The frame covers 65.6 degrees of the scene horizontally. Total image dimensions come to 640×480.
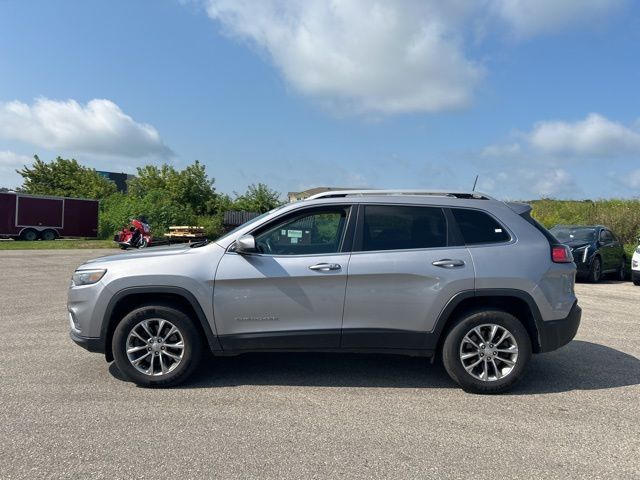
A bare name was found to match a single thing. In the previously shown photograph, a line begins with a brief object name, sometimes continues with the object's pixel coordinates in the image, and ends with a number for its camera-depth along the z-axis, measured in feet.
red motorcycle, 75.15
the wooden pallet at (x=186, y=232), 86.41
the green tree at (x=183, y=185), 135.85
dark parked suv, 45.16
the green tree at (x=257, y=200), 142.14
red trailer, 96.43
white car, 43.29
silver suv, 14.74
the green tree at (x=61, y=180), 152.56
